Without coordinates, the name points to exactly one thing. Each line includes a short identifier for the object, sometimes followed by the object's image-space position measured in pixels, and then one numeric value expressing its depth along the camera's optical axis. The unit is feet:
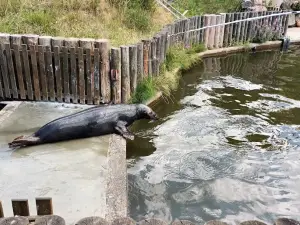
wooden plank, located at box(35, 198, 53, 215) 9.28
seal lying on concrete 17.98
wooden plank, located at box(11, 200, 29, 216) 9.43
